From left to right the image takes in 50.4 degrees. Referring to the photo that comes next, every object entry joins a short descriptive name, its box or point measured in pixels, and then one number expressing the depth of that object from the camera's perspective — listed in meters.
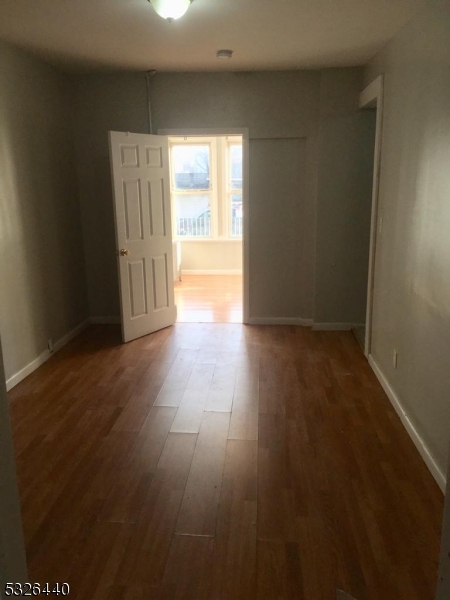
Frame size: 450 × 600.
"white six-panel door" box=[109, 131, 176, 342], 4.51
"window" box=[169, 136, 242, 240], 7.98
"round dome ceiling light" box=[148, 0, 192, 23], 2.64
